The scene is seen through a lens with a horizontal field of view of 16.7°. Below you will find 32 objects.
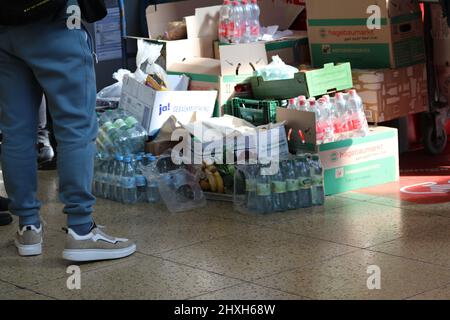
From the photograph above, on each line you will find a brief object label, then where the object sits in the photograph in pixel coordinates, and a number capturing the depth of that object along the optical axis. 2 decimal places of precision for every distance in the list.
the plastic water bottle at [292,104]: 7.61
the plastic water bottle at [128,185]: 7.46
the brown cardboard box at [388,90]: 8.15
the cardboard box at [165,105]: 7.94
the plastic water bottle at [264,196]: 7.03
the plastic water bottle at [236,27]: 8.84
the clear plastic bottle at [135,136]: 7.92
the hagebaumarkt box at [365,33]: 8.17
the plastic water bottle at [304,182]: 7.14
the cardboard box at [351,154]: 7.42
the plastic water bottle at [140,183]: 7.51
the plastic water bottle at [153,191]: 7.47
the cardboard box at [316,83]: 7.82
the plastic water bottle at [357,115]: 7.60
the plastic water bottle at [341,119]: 7.50
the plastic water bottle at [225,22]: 8.89
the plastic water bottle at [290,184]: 7.11
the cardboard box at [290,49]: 8.72
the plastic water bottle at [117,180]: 7.56
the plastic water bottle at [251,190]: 7.09
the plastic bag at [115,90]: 8.88
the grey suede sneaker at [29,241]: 6.07
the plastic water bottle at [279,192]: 7.07
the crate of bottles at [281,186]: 7.07
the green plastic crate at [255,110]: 7.86
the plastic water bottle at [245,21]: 8.84
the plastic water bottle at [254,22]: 8.92
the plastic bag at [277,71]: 8.12
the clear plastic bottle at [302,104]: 7.53
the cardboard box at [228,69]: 8.24
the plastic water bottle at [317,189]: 7.19
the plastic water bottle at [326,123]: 7.38
